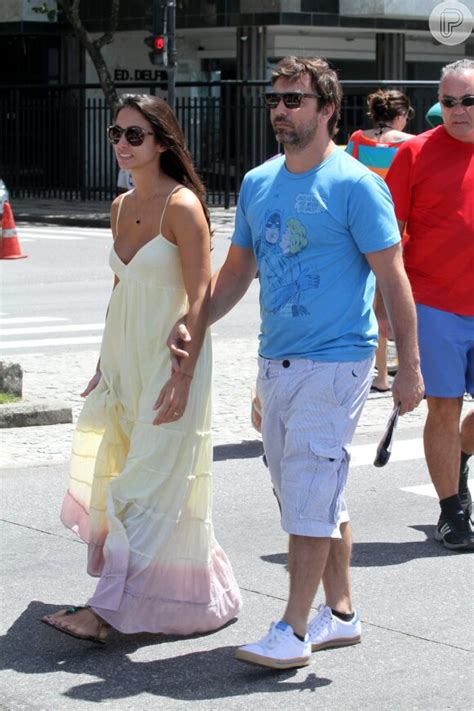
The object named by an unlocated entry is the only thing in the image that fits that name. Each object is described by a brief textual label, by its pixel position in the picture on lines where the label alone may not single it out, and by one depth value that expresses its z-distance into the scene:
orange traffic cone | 19.83
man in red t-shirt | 6.22
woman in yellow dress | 4.92
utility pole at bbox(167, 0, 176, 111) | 25.33
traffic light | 25.41
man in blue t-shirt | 4.68
